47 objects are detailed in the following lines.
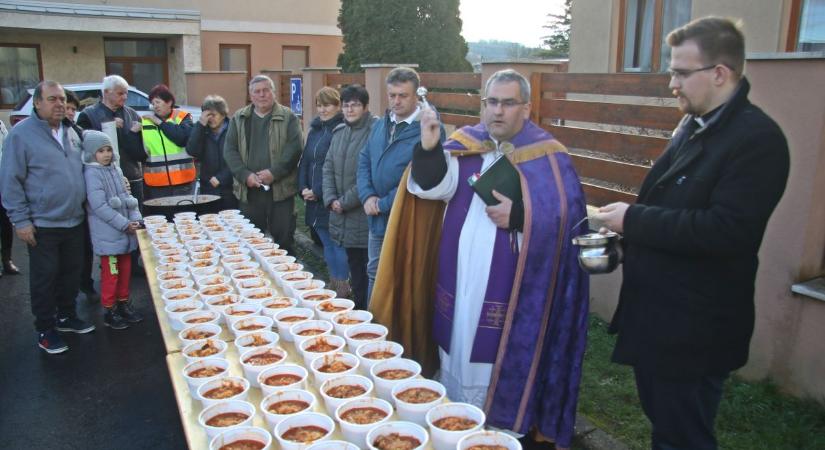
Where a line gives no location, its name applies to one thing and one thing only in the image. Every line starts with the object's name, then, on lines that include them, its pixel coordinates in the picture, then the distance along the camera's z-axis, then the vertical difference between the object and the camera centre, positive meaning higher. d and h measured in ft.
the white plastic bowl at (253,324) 10.20 -3.50
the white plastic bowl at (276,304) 10.84 -3.46
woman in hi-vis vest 21.65 -1.84
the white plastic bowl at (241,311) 10.71 -3.49
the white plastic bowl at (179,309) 10.61 -3.53
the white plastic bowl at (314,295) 11.11 -3.35
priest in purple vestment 10.07 -2.53
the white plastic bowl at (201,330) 9.91 -3.57
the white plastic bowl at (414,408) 7.40 -3.43
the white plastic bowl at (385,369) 8.09 -3.45
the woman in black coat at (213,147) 21.07 -1.63
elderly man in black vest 20.39 -0.87
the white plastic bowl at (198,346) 9.09 -3.54
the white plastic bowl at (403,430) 6.98 -3.47
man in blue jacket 14.11 -1.16
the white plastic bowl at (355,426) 7.03 -3.51
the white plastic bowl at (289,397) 7.70 -3.54
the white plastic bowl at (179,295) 11.52 -3.51
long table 7.55 -3.80
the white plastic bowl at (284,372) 8.36 -3.52
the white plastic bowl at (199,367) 8.33 -3.58
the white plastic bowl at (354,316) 10.18 -3.36
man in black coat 6.85 -1.37
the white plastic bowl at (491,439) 6.77 -3.43
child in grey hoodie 16.53 -3.29
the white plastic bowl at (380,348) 9.00 -3.39
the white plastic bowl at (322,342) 9.06 -3.43
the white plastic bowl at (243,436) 6.98 -3.60
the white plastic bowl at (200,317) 10.55 -3.54
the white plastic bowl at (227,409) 7.56 -3.62
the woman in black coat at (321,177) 18.52 -2.24
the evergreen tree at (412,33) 44.42 +4.60
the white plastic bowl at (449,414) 6.84 -3.43
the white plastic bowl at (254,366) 8.55 -3.50
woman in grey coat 16.70 -1.96
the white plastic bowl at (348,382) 8.07 -3.48
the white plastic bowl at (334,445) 6.68 -3.49
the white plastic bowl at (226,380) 8.05 -3.59
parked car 45.39 -0.16
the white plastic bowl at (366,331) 9.70 -3.41
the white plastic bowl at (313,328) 9.86 -3.41
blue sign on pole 42.73 +0.21
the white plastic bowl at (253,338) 9.54 -3.48
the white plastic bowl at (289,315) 10.06 -3.42
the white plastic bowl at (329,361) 8.33 -3.45
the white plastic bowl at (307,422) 7.18 -3.53
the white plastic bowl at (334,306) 10.69 -3.37
